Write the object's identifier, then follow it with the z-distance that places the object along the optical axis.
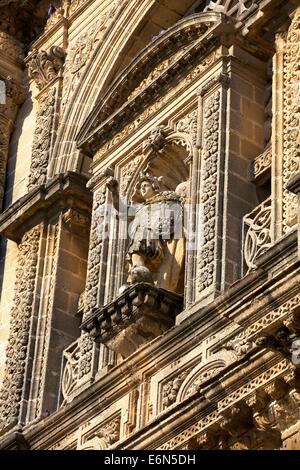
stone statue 22.53
